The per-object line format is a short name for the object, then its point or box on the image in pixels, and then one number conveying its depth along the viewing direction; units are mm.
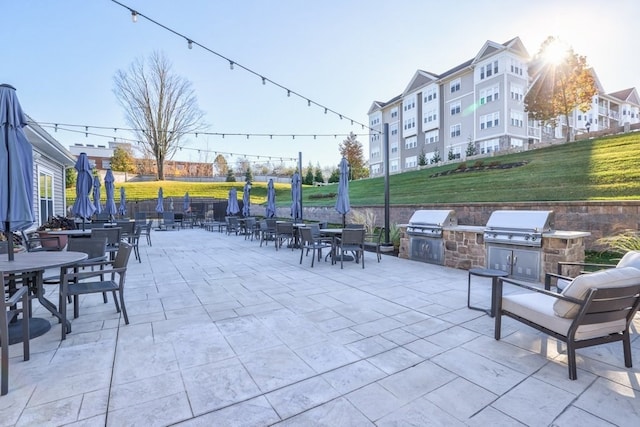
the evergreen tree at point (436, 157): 23953
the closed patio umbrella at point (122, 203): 15477
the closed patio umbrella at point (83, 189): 6895
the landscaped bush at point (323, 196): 21847
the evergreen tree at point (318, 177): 37875
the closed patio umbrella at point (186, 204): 18645
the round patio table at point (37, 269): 2625
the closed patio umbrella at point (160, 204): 17094
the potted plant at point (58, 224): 8812
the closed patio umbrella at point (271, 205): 11805
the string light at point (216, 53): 5102
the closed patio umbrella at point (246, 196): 14979
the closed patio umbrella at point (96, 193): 9330
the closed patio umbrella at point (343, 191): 7539
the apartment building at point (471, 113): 22172
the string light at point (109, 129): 11508
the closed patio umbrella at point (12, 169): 2902
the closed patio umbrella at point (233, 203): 15578
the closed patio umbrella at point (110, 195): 10922
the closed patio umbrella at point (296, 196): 10125
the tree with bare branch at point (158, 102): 28859
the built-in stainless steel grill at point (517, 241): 4754
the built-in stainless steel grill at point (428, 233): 6281
